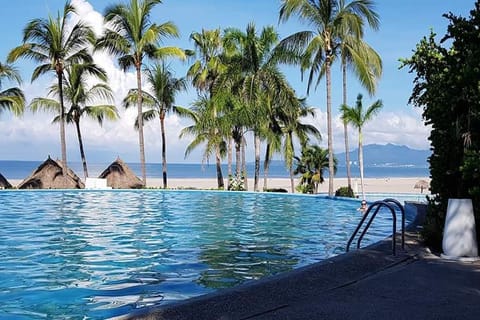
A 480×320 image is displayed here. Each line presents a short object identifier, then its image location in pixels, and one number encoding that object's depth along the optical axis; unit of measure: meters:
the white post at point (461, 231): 6.33
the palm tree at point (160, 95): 29.83
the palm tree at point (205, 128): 25.81
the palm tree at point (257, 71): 25.20
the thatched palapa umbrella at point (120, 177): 28.59
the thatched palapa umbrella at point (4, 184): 26.47
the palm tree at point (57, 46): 25.89
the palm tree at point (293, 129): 27.10
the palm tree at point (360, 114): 20.69
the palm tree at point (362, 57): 21.18
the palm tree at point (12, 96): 26.36
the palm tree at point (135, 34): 26.58
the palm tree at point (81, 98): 28.75
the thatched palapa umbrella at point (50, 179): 27.05
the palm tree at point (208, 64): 28.58
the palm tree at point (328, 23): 20.75
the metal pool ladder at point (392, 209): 6.62
